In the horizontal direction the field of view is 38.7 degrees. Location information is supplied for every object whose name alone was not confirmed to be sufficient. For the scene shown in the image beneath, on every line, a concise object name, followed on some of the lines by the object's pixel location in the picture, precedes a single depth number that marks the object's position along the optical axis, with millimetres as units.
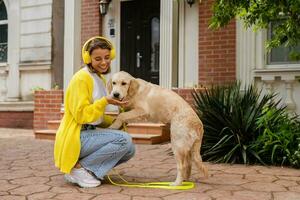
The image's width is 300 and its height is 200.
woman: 3842
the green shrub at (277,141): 5219
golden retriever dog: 3729
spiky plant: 5422
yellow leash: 3840
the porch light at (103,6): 9438
